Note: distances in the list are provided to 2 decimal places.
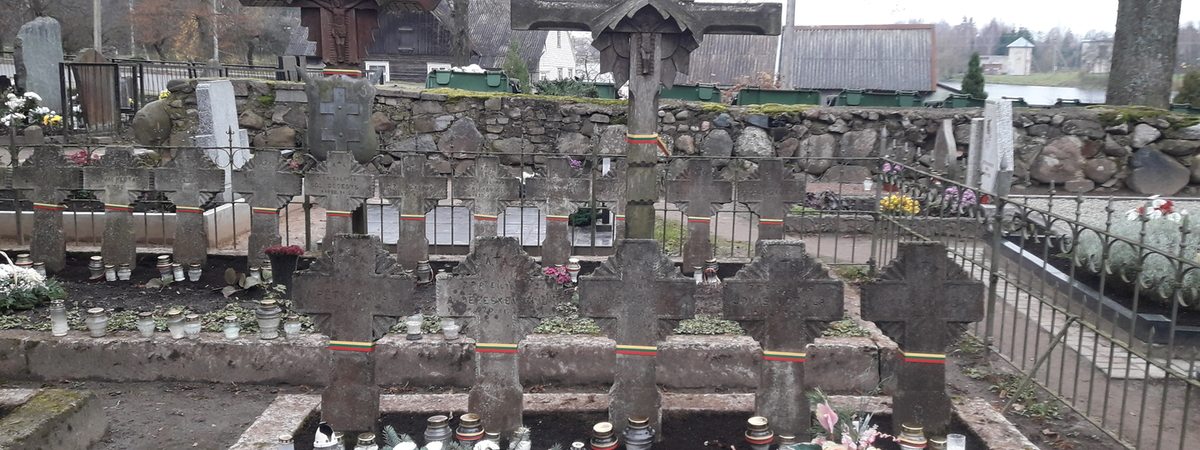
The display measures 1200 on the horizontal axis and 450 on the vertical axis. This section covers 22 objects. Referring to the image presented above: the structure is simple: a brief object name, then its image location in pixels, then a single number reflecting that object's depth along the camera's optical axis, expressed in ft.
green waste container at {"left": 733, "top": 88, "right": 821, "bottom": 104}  51.90
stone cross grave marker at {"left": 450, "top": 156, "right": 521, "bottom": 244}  26.71
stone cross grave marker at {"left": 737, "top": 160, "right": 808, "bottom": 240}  26.61
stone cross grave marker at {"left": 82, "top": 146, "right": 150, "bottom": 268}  25.32
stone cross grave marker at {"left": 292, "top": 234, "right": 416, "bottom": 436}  14.26
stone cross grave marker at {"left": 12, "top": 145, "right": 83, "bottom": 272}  25.48
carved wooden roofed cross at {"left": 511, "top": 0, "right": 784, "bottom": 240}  19.38
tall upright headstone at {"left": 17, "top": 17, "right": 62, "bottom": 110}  53.83
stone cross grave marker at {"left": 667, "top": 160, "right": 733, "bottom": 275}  26.78
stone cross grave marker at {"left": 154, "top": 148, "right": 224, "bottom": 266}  25.55
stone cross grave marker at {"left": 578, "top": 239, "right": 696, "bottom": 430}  14.23
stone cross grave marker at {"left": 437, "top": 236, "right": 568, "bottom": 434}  14.23
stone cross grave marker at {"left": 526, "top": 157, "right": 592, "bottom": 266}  27.25
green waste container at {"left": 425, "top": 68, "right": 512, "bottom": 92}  52.08
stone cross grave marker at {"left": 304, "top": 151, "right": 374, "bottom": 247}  24.75
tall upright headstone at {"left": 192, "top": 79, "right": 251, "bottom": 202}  33.37
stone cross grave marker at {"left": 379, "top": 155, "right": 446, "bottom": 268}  26.37
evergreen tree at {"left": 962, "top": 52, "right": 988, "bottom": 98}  75.77
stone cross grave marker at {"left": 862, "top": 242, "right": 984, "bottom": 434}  14.12
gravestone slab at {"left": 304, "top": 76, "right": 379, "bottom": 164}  25.02
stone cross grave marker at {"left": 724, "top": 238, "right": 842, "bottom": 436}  14.01
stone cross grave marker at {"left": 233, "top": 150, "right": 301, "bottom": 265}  25.46
